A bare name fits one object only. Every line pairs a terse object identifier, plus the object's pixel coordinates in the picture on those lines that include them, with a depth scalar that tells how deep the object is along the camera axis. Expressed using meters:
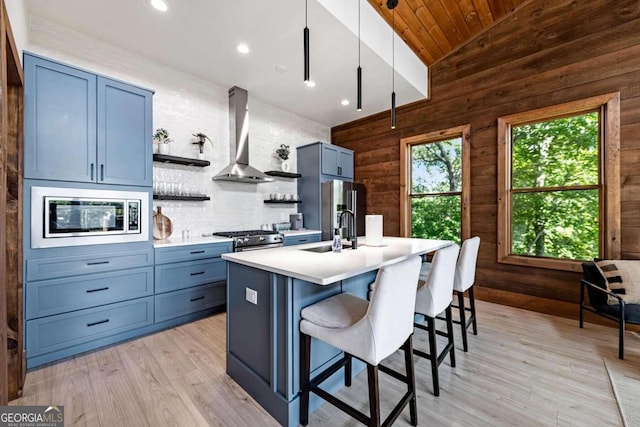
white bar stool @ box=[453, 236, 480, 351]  2.36
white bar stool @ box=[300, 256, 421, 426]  1.28
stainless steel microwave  2.11
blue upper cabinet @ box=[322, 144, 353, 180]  4.68
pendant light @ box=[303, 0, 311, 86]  1.83
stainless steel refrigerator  4.57
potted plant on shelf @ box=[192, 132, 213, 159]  3.53
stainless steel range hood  3.83
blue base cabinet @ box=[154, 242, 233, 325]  2.73
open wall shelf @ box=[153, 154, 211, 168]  3.09
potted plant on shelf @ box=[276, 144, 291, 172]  4.57
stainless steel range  3.31
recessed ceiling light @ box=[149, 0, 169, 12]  2.32
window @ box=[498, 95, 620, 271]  2.92
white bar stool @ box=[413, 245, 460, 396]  1.80
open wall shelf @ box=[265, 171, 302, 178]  4.39
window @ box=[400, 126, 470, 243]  3.96
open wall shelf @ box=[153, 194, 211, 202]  3.09
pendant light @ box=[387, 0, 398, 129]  2.98
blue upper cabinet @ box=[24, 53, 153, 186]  2.09
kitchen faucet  2.24
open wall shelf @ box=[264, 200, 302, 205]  4.44
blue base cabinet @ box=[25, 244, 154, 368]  2.09
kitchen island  1.55
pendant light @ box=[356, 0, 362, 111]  2.27
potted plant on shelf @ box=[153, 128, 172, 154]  3.14
